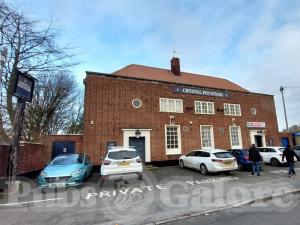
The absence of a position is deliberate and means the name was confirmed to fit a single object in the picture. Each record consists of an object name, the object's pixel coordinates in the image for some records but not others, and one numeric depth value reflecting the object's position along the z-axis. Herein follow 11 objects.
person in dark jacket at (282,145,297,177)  11.32
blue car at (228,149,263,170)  13.84
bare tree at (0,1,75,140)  9.34
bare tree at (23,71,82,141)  22.25
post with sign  9.24
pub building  15.88
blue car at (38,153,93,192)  8.74
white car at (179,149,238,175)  11.85
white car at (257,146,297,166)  15.34
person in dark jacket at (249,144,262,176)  11.99
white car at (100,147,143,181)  9.28
